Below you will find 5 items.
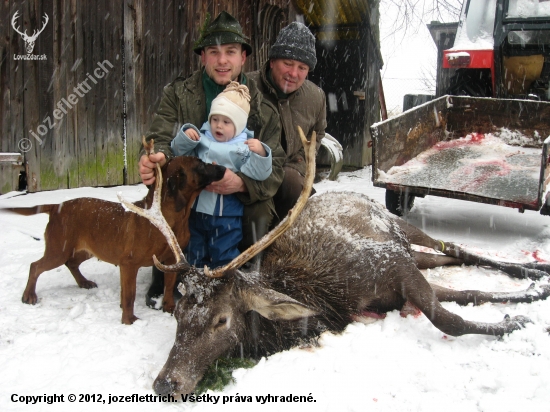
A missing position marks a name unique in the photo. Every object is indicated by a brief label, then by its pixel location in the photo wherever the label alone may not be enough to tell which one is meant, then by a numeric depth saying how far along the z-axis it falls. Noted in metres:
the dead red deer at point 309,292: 2.50
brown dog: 3.06
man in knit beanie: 3.99
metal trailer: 4.84
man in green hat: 3.52
